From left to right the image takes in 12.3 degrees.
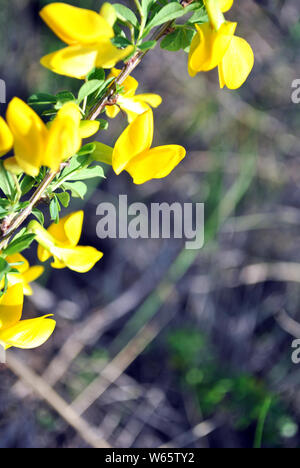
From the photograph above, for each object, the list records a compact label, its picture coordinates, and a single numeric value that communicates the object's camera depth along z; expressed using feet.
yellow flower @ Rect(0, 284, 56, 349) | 1.36
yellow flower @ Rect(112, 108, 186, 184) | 1.35
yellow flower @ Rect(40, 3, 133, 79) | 1.27
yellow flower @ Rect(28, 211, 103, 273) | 1.42
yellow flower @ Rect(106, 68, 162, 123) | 1.40
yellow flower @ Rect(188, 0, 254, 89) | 1.33
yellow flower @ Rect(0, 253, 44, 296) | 1.43
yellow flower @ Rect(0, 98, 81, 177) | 1.28
